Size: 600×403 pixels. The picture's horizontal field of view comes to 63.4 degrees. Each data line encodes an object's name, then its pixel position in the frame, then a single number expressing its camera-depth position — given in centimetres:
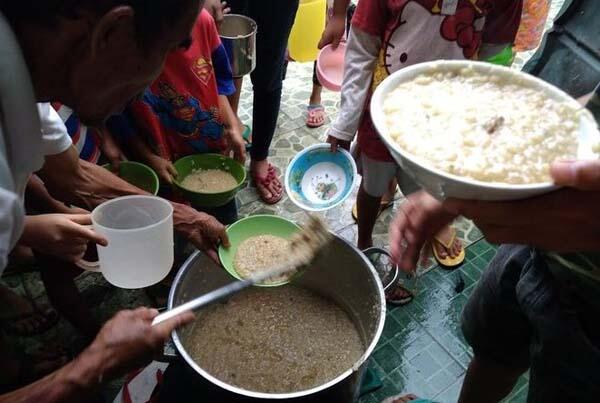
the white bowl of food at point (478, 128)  82
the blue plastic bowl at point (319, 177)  201
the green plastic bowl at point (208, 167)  195
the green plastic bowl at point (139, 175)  186
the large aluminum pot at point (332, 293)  124
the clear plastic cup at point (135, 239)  143
